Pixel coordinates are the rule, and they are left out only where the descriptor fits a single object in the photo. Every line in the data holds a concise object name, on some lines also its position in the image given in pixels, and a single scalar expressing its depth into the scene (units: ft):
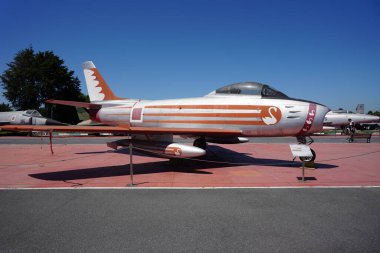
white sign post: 22.06
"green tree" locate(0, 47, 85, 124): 146.92
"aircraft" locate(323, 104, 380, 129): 68.01
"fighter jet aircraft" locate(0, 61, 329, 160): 27.25
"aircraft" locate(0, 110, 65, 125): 86.63
